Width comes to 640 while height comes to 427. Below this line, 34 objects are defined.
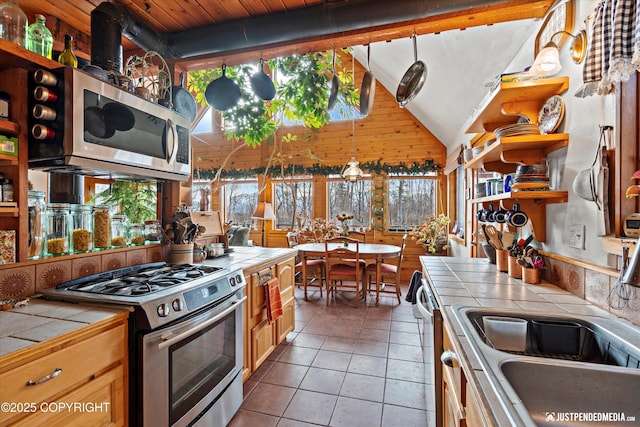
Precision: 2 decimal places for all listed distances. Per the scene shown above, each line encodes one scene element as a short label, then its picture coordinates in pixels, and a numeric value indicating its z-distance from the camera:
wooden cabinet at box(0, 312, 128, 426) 0.80
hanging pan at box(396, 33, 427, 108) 1.96
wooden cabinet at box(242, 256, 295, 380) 2.01
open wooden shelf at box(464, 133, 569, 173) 1.49
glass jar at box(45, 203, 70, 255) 1.41
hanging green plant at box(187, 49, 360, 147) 2.92
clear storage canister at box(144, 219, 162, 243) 1.94
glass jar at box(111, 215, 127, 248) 1.72
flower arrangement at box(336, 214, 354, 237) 4.61
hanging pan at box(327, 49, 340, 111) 2.17
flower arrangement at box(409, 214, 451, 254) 4.73
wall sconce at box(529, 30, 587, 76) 1.28
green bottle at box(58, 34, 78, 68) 1.39
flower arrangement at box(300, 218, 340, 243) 5.13
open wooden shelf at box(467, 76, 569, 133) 1.50
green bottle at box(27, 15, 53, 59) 1.32
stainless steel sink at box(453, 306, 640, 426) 0.75
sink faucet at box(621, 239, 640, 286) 0.78
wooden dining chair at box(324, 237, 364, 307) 3.69
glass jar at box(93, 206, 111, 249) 1.60
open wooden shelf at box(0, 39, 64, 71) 1.14
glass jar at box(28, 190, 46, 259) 1.33
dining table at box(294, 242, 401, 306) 3.69
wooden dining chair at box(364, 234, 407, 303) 3.81
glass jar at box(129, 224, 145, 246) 1.86
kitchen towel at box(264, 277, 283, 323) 2.17
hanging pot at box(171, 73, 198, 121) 2.07
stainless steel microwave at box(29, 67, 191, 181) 1.24
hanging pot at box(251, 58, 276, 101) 2.16
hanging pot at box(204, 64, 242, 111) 2.19
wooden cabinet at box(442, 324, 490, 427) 0.71
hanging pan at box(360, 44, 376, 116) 2.11
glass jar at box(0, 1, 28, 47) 1.22
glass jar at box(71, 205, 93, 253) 1.50
